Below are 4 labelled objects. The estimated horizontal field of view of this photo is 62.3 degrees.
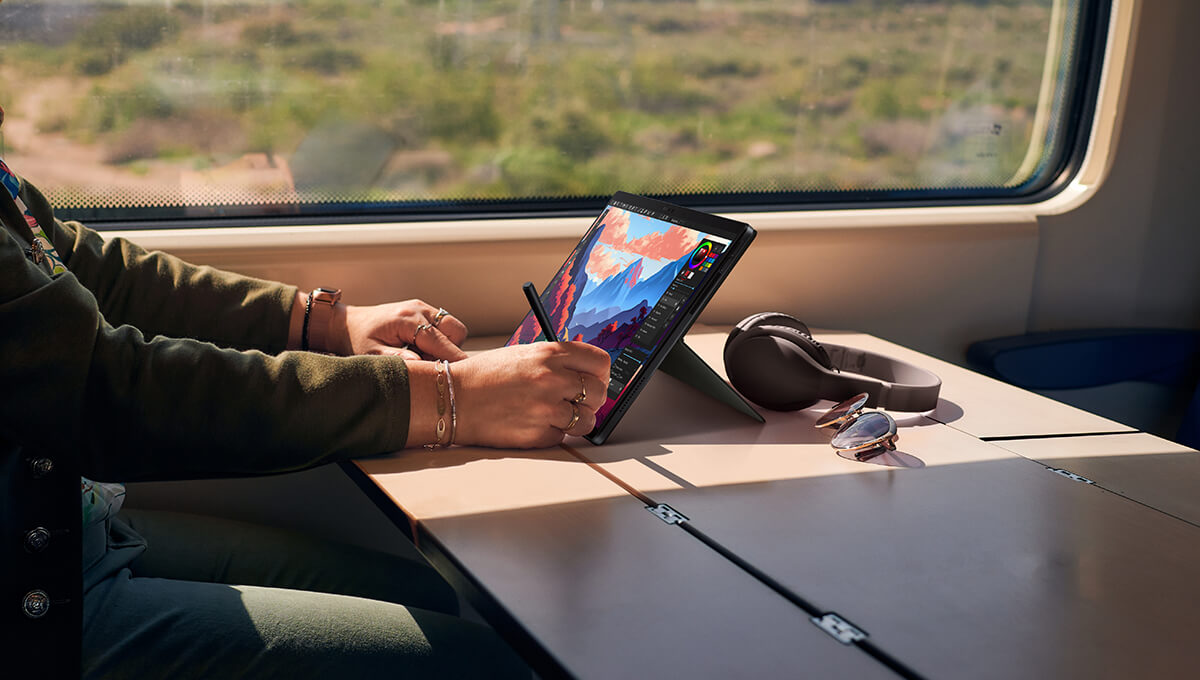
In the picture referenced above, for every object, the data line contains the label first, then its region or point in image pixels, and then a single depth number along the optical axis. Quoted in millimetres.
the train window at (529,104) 1719
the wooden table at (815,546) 724
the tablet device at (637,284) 1166
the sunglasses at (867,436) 1128
